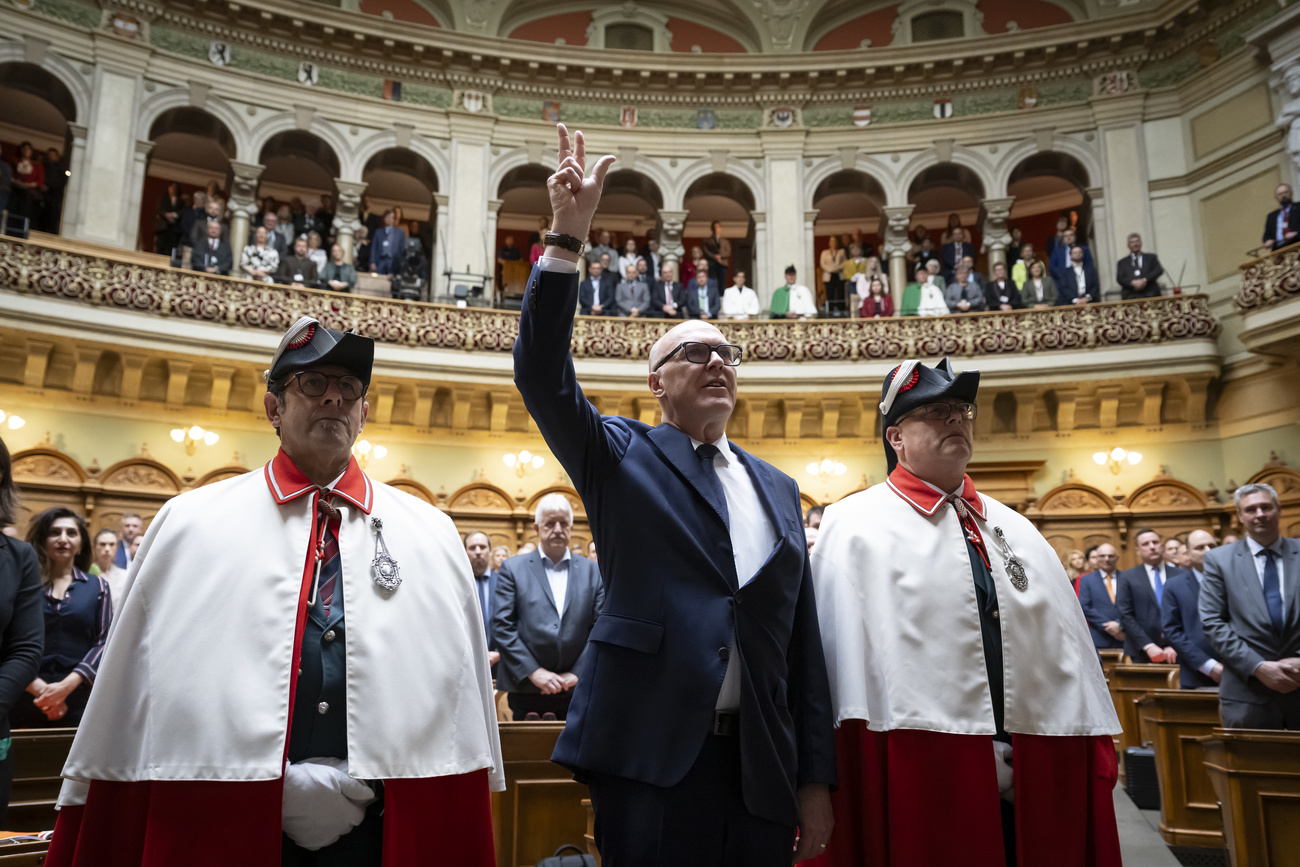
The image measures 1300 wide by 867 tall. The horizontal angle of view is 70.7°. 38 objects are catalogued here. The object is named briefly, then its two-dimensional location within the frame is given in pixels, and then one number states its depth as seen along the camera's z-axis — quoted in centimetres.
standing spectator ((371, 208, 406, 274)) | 1330
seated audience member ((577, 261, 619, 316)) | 1322
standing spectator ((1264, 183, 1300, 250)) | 1052
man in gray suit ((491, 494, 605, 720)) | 465
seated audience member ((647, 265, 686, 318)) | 1340
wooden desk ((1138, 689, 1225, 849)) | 449
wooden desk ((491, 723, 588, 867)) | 353
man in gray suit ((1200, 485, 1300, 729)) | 397
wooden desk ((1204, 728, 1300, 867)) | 333
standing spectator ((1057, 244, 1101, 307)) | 1273
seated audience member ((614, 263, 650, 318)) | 1331
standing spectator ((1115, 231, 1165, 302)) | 1233
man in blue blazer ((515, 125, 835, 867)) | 182
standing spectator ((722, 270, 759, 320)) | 1354
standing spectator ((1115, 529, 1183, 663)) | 673
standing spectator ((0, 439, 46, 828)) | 265
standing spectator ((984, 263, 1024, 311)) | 1294
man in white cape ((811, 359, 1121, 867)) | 215
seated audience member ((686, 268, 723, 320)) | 1348
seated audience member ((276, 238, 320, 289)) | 1241
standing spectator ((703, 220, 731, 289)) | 1442
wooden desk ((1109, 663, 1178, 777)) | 604
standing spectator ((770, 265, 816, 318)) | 1341
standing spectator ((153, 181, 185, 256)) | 1285
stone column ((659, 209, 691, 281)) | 1484
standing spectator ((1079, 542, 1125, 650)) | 737
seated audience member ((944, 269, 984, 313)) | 1300
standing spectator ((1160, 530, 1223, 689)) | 521
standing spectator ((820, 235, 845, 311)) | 1462
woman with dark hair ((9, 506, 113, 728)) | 374
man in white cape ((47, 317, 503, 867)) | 160
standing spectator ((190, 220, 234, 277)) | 1203
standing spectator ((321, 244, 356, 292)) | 1259
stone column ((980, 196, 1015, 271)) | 1434
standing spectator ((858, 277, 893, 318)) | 1338
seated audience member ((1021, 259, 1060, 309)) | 1284
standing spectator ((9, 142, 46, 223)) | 1196
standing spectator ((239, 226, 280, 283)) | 1221
